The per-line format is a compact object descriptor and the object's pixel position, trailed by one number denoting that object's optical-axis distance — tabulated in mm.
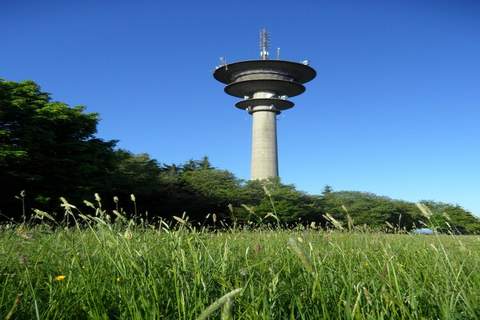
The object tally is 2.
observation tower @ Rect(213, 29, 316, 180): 51562
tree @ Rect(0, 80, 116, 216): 23359
